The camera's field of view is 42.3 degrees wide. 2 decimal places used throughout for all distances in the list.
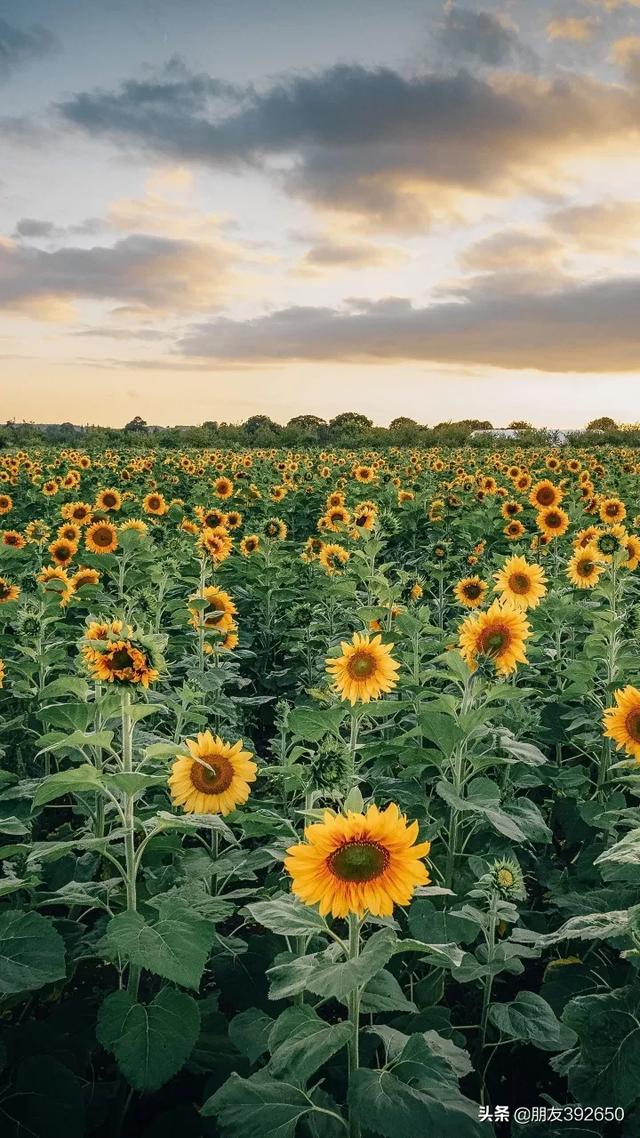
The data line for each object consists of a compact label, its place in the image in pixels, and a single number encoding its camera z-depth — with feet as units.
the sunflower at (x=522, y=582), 14.92
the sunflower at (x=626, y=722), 9.96
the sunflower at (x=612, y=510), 27.94
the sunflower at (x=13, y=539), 28.75
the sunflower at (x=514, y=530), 31.94
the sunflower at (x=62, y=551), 26.78
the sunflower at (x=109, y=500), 33.73
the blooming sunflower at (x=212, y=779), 9.88
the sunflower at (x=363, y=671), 10.93
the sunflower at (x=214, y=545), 20.67
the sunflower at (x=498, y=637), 11.28
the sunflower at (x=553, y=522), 28.41
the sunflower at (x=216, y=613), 17.39
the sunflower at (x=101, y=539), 26.66
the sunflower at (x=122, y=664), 8.30
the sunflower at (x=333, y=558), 23.38
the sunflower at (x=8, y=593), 19.42
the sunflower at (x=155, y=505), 35.60
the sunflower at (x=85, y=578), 21.33
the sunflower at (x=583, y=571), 20.63
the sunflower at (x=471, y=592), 17.95
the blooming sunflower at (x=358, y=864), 6.07
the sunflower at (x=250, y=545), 27.94
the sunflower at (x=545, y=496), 29.45
